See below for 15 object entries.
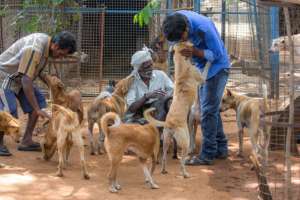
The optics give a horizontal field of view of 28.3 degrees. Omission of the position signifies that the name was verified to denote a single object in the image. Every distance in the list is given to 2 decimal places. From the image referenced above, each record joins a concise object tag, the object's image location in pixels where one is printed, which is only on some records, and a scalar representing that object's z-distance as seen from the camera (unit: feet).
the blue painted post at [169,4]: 41.23
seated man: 25.36
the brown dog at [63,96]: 25.73
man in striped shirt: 23.85
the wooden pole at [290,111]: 16.53
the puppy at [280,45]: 25.98
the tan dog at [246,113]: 25.04
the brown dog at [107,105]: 25.96
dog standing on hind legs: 22.67
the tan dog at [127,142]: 20.42
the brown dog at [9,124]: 24.67
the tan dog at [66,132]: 22.15
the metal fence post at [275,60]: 28.56
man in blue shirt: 21.99
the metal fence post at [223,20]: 40.37
